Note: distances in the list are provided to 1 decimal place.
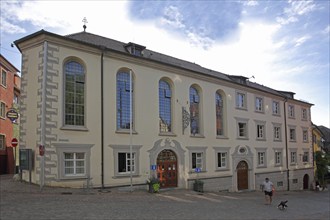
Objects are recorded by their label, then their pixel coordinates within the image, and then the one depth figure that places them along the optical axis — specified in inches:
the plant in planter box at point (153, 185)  909.2
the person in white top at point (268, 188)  869.8
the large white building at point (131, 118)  800.3
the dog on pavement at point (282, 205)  805.9
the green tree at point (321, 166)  1962.4
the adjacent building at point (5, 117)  1197.1
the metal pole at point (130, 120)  889.9
